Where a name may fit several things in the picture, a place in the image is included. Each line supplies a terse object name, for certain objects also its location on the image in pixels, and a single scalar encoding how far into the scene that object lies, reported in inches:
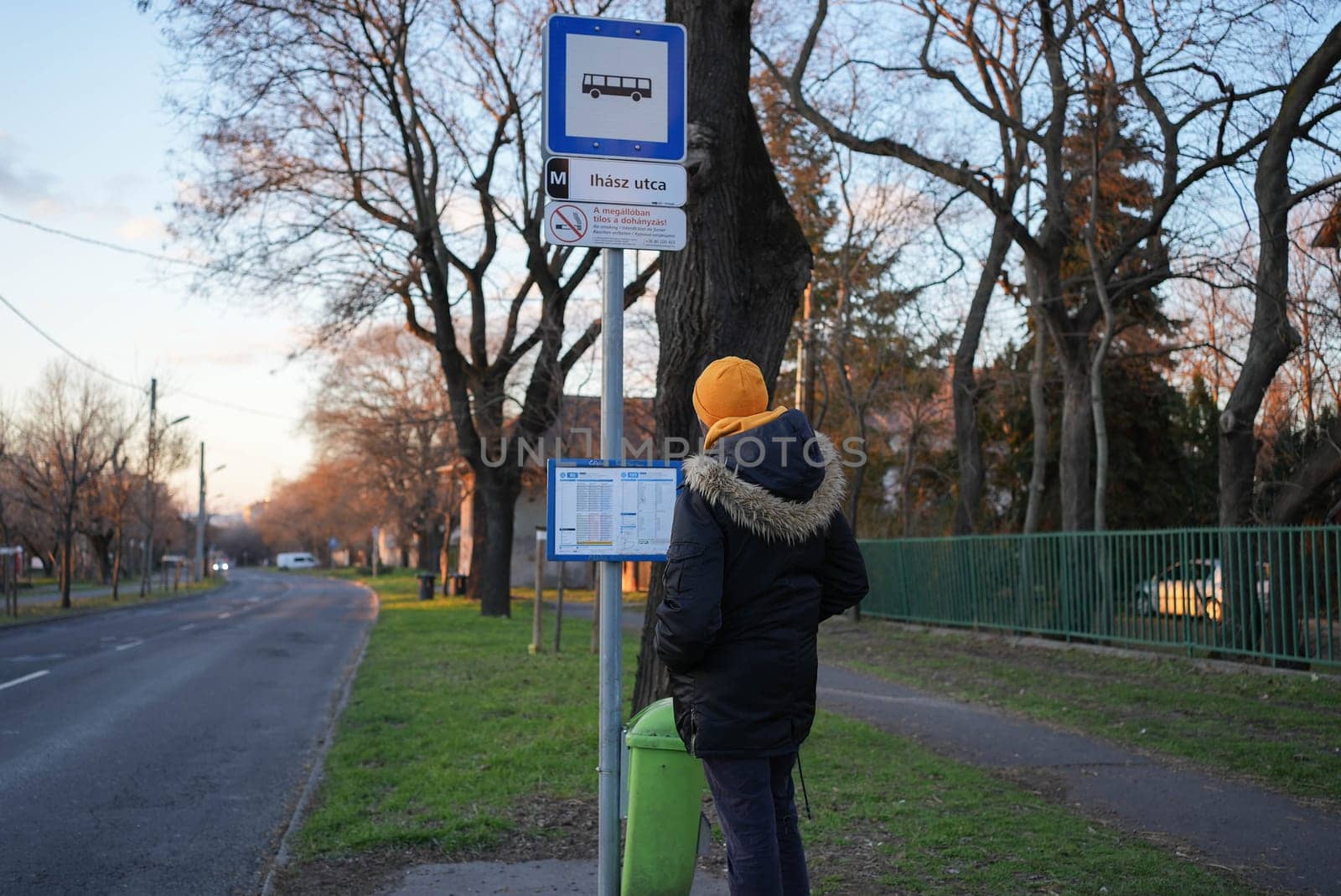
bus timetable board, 153.1
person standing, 130.3
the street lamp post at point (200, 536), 2162.9
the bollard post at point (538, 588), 597.9
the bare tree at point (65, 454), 1153.4
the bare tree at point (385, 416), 1678.2
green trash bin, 142.0
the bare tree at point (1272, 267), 500.7
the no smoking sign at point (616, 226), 154.3
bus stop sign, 155.5
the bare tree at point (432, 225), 811.4
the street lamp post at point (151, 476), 1568.7
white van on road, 4269.2
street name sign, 154.6
